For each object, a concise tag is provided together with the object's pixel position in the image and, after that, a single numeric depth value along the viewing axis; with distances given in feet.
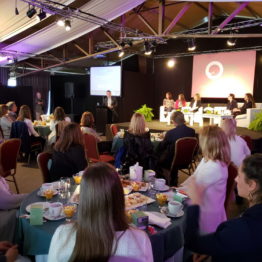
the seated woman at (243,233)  4.22
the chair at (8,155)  13.69
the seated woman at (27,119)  20.59
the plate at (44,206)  6.56
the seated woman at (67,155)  9.84
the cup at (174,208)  6.41
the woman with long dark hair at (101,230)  3.86
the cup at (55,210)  6.18
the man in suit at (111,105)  36.55
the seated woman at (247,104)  32.17
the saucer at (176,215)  6.37
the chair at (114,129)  20.68
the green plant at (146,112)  29.40
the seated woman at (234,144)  12.57
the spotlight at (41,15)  17.67
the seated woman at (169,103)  35.32
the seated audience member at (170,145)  14.98
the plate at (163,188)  8.03
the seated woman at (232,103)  33.63
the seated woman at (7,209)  6.90
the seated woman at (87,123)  17.73
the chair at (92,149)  16.05
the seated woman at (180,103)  35.45
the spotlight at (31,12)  16.98
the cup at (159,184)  8.07
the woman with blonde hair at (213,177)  7.91
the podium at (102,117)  36.19
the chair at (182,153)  14.38
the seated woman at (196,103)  34.41
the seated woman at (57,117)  20.02
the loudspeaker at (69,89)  42.70
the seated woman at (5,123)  20.72
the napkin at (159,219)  5.92
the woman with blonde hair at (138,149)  12.17
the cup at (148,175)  8.77
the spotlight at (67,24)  19.59
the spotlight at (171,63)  43.70
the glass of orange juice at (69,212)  6.22
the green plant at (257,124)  28.87
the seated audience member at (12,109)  23.04
